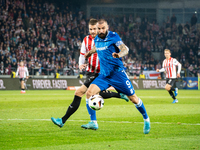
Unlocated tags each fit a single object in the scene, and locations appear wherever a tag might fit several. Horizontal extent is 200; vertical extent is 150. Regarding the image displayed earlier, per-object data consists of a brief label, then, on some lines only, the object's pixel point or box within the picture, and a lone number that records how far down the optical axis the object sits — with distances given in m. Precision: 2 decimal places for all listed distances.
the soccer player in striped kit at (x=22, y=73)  44.73
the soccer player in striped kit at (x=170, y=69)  30.75
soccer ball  11.32
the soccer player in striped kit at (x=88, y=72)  13.14
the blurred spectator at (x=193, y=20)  83.04
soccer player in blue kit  12.14
